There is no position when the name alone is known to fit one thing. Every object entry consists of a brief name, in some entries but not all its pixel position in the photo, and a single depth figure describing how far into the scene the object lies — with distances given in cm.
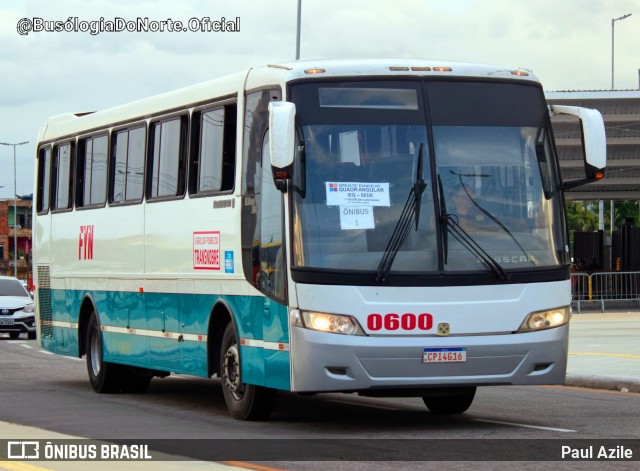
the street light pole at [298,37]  3862
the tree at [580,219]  11038
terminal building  4069
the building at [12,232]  14355
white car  3566
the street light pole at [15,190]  10714
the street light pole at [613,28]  7090
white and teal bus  1293
